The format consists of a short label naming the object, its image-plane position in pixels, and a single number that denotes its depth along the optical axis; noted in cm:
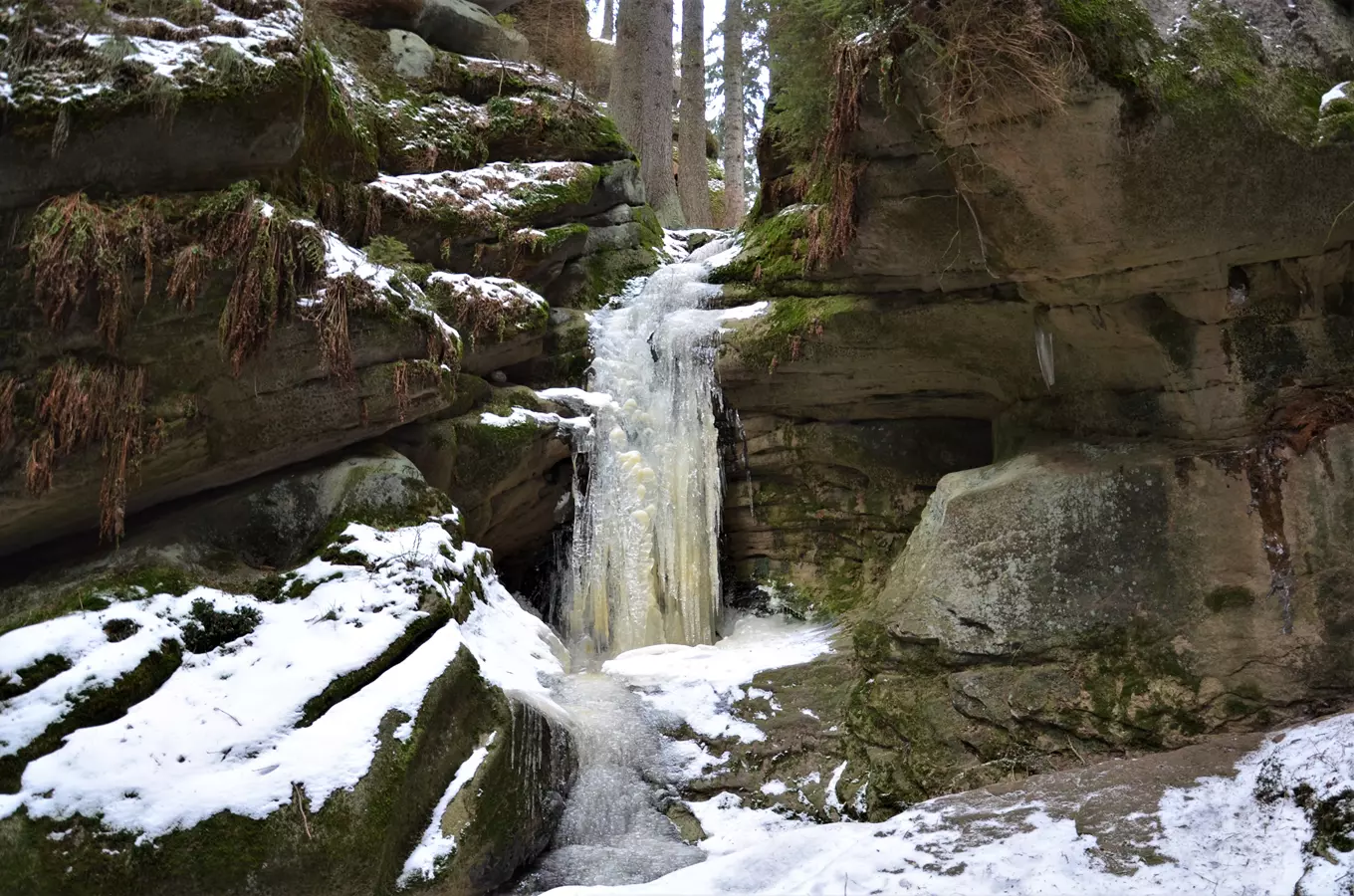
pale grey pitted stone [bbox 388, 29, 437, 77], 1134
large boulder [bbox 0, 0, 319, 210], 620
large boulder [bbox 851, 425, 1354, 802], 616
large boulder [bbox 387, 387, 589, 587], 834
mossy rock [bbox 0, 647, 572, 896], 463
